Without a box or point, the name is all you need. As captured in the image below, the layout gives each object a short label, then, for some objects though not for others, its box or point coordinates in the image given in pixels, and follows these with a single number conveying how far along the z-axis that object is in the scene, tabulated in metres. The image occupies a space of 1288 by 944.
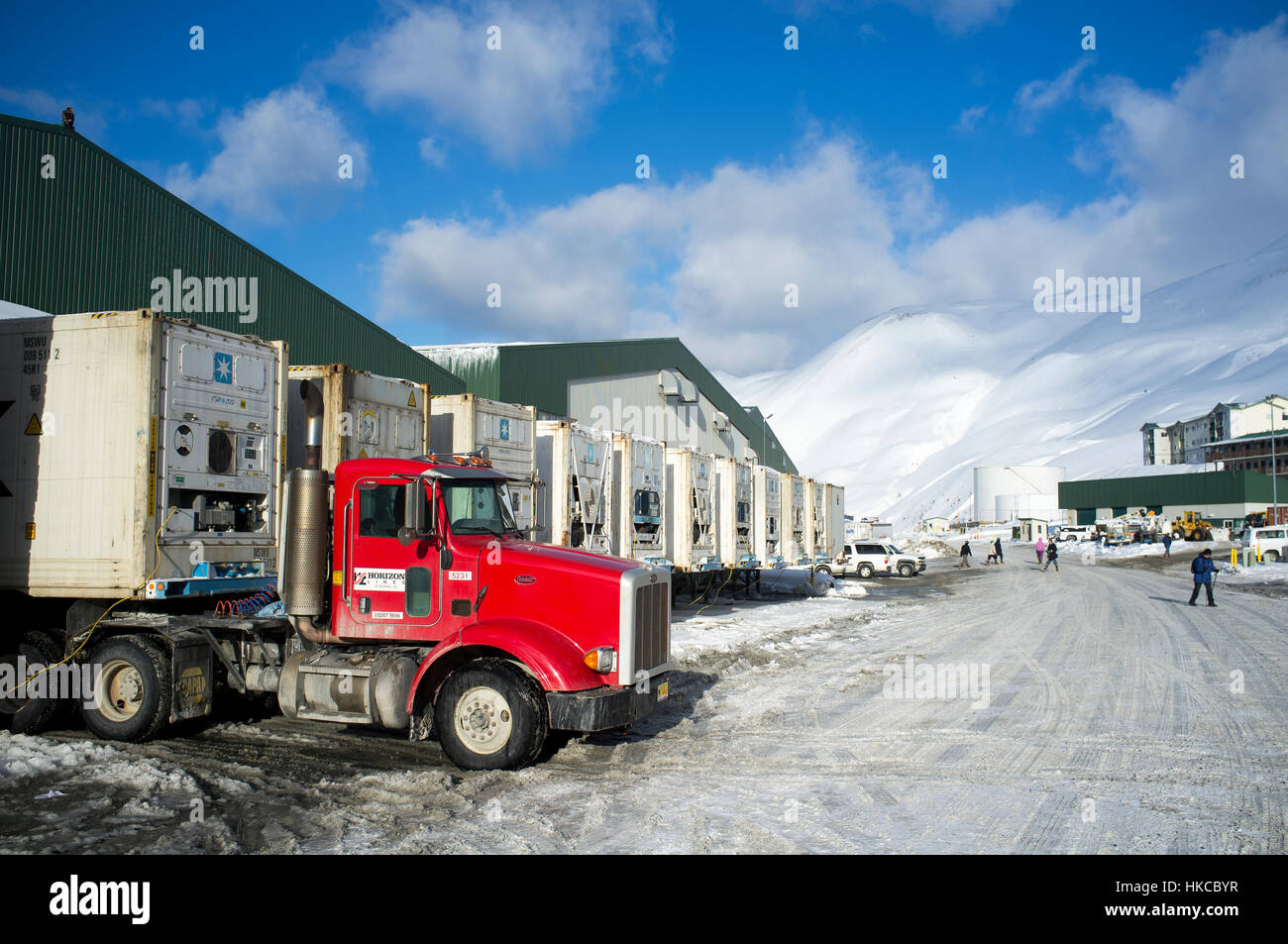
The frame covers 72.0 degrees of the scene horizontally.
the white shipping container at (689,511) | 21.64
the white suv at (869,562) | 40.88
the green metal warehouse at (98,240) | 16.75
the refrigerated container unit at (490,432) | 13.90
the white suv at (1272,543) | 43.62
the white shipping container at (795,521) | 30.11
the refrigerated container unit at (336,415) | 10.40
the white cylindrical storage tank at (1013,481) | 143.75
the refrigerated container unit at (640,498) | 18.97
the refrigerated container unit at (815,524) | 33.06
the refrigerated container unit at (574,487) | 16.86
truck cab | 7.70
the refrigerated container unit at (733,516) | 24.12
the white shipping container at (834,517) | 36.34
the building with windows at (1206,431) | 124.25
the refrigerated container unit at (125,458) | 8.41
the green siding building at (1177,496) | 100.50
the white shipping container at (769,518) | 26.70
